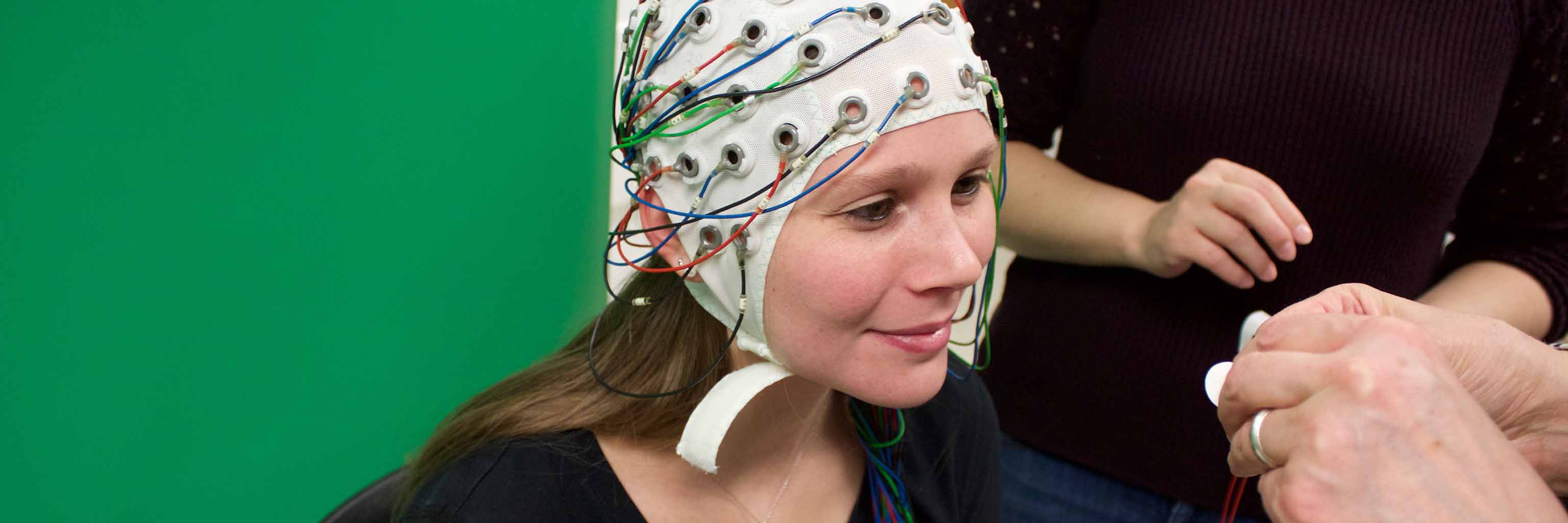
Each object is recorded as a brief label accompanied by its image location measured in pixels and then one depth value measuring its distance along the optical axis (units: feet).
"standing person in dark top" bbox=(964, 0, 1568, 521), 4.27
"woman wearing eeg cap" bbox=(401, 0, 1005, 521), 3.64
